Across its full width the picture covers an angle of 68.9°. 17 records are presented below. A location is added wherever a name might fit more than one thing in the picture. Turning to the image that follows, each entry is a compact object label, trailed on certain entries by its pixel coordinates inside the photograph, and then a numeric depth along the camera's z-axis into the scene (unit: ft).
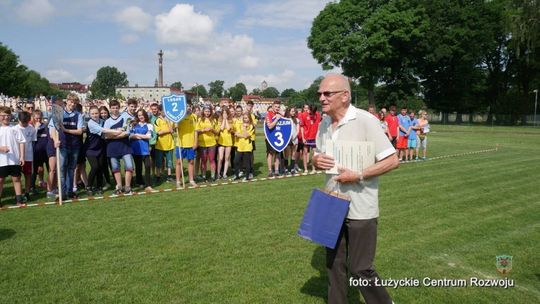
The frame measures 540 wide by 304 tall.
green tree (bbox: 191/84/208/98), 564.55
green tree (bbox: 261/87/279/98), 651.41
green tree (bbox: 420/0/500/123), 172.14
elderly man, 10.92
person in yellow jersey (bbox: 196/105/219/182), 37.22
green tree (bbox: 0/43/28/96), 234.79
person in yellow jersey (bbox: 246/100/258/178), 39.58
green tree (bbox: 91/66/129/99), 555.69
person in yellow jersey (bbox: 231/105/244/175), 38.77
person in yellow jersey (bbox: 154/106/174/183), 35.70
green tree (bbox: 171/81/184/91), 507.71
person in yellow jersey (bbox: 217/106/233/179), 38.58
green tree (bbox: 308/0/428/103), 159.74
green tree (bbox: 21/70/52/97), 380.17
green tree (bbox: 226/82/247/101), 564.55
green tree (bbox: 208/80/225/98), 565.94
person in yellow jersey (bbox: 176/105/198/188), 35.94
